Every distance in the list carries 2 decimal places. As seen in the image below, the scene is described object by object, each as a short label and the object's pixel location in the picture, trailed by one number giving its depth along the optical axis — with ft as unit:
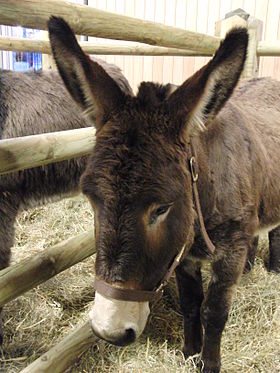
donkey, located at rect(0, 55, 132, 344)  7.25
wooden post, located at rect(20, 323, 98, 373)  5.57
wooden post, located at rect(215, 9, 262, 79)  10.99
